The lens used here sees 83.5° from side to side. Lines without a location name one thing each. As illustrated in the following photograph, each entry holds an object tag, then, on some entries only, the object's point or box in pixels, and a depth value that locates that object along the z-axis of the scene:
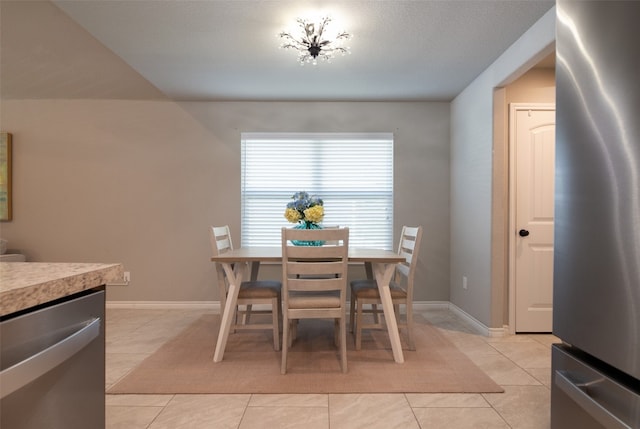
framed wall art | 4.09
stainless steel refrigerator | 0.71
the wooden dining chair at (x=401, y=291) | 2.74
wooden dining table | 2.56
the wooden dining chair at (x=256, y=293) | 2.71
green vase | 3.01
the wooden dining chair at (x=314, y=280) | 2.34
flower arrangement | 2.90
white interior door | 3.28
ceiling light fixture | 2.51
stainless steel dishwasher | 0.57
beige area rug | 2.20
